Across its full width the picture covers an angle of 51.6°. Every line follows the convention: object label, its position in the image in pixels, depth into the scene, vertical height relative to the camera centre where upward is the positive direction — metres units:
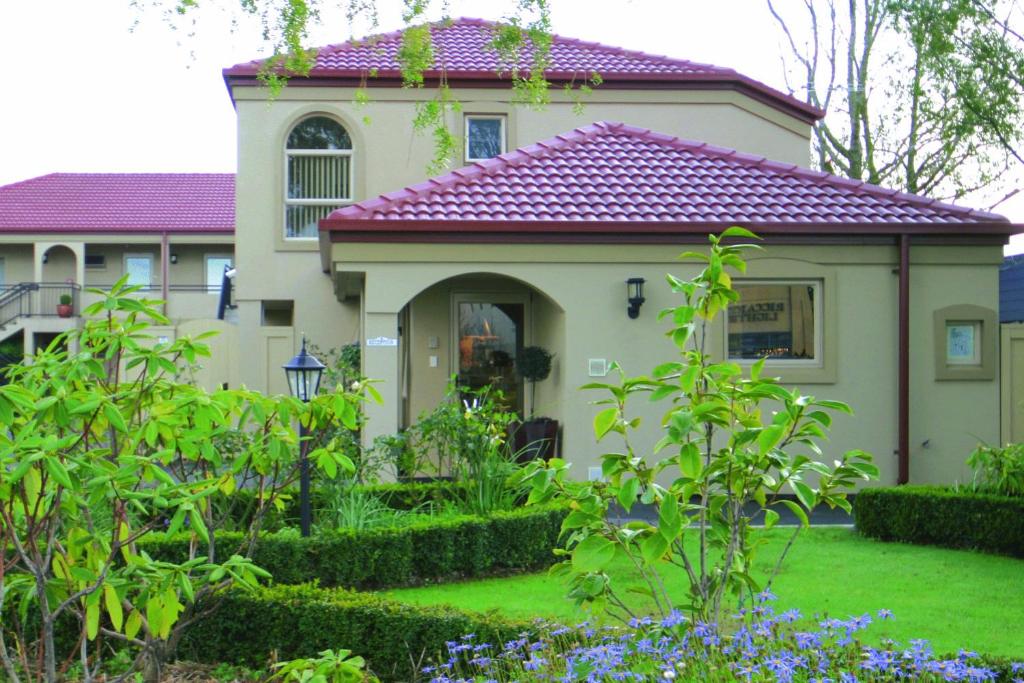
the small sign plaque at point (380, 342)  13.09 +0.23
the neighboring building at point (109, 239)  34.81 +4.09
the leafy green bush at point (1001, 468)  9.95 -1.03
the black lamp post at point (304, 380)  8.22 -0.15
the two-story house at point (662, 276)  13.12 +1.08
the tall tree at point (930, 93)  16.41 +5.27
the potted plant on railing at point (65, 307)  32.03 +1.64
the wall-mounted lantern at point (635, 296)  13.00 +0.80
